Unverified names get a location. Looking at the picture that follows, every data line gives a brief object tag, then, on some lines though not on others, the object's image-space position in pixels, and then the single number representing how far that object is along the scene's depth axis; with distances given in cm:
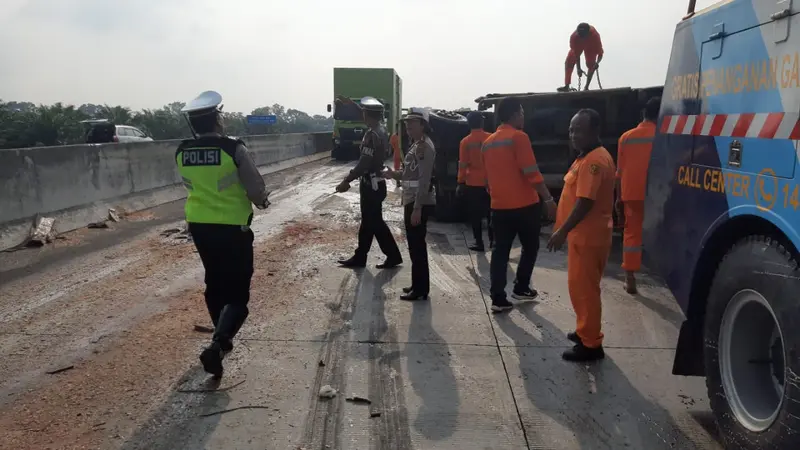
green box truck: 2677
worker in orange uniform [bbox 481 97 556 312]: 533
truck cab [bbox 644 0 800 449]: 259
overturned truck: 877
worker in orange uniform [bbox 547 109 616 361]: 415
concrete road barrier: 805
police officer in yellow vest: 406
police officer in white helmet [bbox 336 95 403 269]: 645
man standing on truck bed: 1012
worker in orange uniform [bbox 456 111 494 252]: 804
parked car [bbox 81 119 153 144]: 2275
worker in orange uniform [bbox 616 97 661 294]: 572
